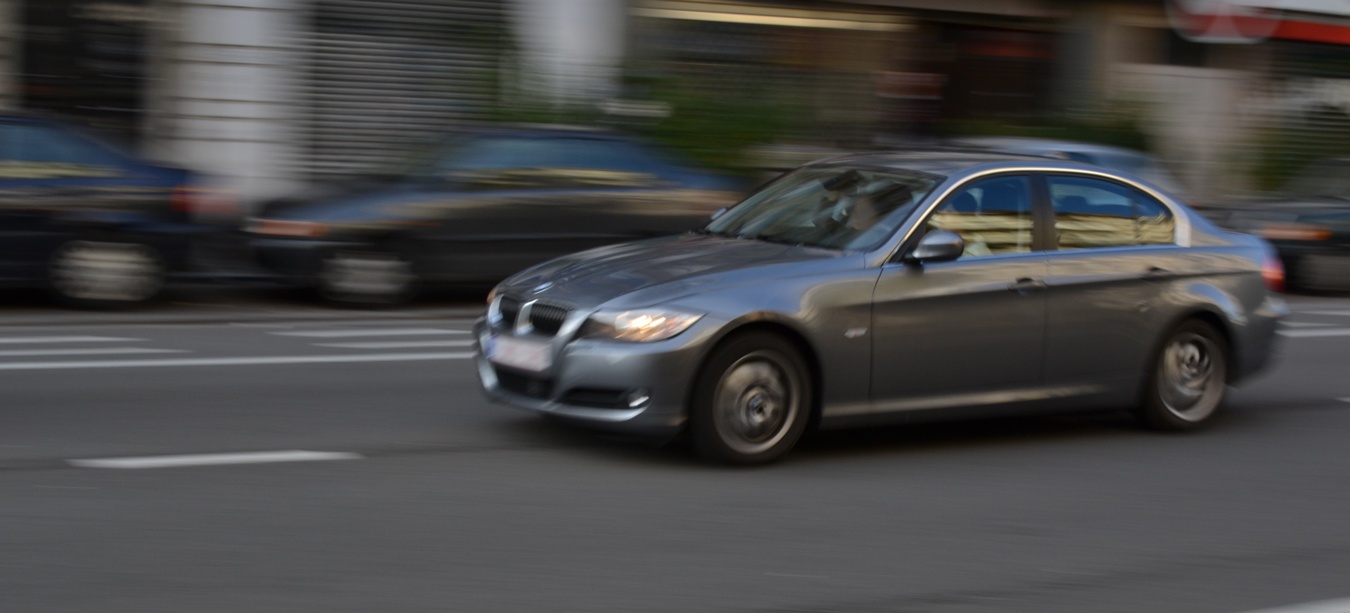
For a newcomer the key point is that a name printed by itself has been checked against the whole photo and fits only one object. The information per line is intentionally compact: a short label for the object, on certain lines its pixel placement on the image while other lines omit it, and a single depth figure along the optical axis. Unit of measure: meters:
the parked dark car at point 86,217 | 10.81
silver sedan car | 6.08
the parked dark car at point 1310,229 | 15.48
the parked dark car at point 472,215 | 11.60
